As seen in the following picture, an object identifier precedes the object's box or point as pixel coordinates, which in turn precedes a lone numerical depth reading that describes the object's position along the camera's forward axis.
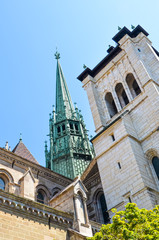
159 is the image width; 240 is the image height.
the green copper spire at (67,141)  33.84
